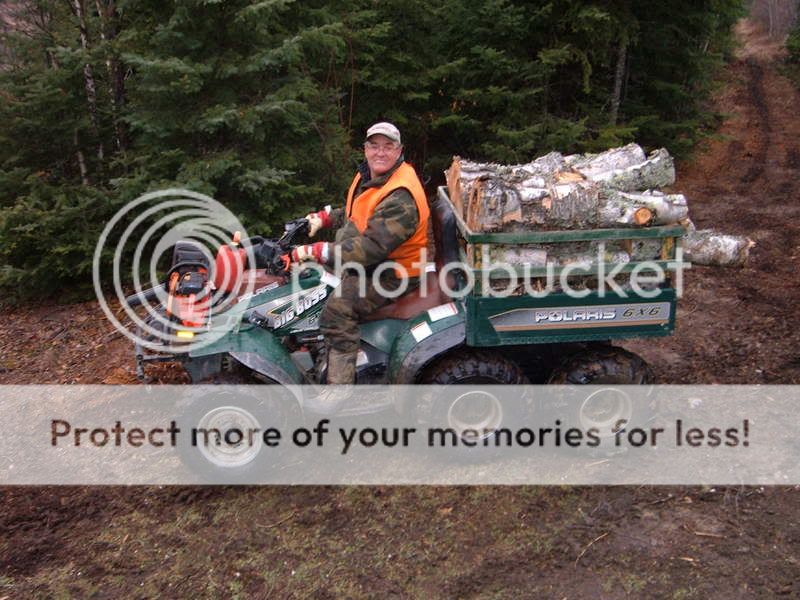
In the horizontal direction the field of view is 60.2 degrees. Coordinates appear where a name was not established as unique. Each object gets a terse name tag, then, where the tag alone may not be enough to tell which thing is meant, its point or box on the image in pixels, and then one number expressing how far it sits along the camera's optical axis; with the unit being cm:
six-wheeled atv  421
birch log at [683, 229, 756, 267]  448
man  424
